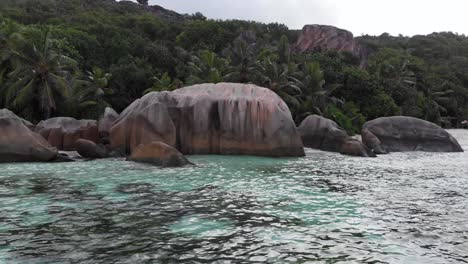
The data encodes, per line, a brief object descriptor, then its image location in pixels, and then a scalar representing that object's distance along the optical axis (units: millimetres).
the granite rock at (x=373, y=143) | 26922
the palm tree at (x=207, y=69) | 36719
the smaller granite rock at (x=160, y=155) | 17688
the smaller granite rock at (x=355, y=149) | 24797
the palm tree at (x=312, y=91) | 41250
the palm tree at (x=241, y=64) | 39625
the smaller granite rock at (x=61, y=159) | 19438
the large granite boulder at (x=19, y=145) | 18719
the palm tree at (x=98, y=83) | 33156
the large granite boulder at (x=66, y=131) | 24266
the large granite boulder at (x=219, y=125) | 22766
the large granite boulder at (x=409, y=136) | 28328
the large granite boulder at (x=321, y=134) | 27450
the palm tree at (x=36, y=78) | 28234
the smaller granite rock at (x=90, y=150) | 21266
